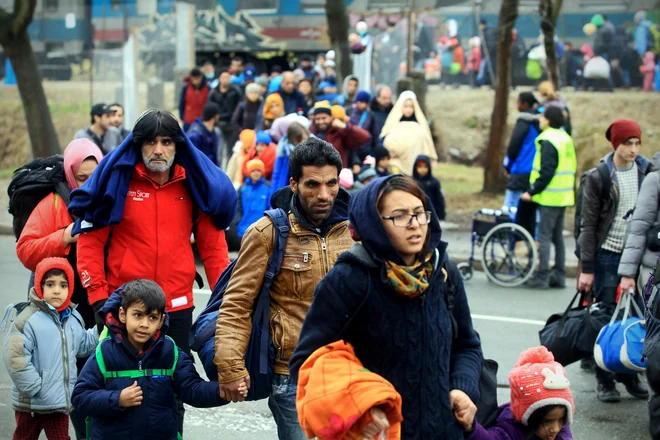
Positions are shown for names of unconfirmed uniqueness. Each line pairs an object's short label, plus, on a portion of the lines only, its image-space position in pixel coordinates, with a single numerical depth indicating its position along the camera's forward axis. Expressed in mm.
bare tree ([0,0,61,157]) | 35459
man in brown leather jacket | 8199
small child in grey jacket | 10218
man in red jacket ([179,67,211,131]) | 38653
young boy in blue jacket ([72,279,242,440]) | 8813
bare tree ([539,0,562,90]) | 33063
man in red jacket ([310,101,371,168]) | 22520
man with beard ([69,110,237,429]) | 9707
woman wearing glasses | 6395
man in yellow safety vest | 21751
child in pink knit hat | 8111
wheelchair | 22091
